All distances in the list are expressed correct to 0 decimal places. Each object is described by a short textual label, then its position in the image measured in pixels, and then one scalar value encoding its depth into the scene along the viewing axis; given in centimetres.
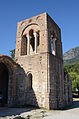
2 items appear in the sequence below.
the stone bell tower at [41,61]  877
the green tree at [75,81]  1971
